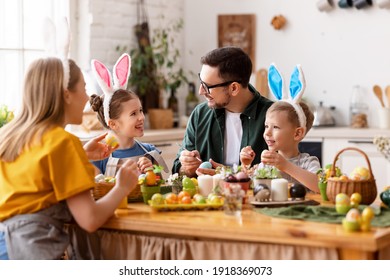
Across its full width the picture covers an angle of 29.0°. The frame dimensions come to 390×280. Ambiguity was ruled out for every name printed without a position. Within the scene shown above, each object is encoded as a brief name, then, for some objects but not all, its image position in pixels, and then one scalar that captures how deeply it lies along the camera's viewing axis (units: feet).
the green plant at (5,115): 13.03
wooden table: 7.82
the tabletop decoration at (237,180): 9.89
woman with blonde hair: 8.73
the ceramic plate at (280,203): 9.62
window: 17.31
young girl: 12.48
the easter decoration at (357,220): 8.04
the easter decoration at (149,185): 10.18
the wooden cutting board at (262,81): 21.45
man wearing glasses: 13.43
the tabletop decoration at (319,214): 8.55
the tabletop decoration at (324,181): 10.26
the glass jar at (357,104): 20.46
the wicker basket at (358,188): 9.56
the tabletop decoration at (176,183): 10.75
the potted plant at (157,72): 19.98
